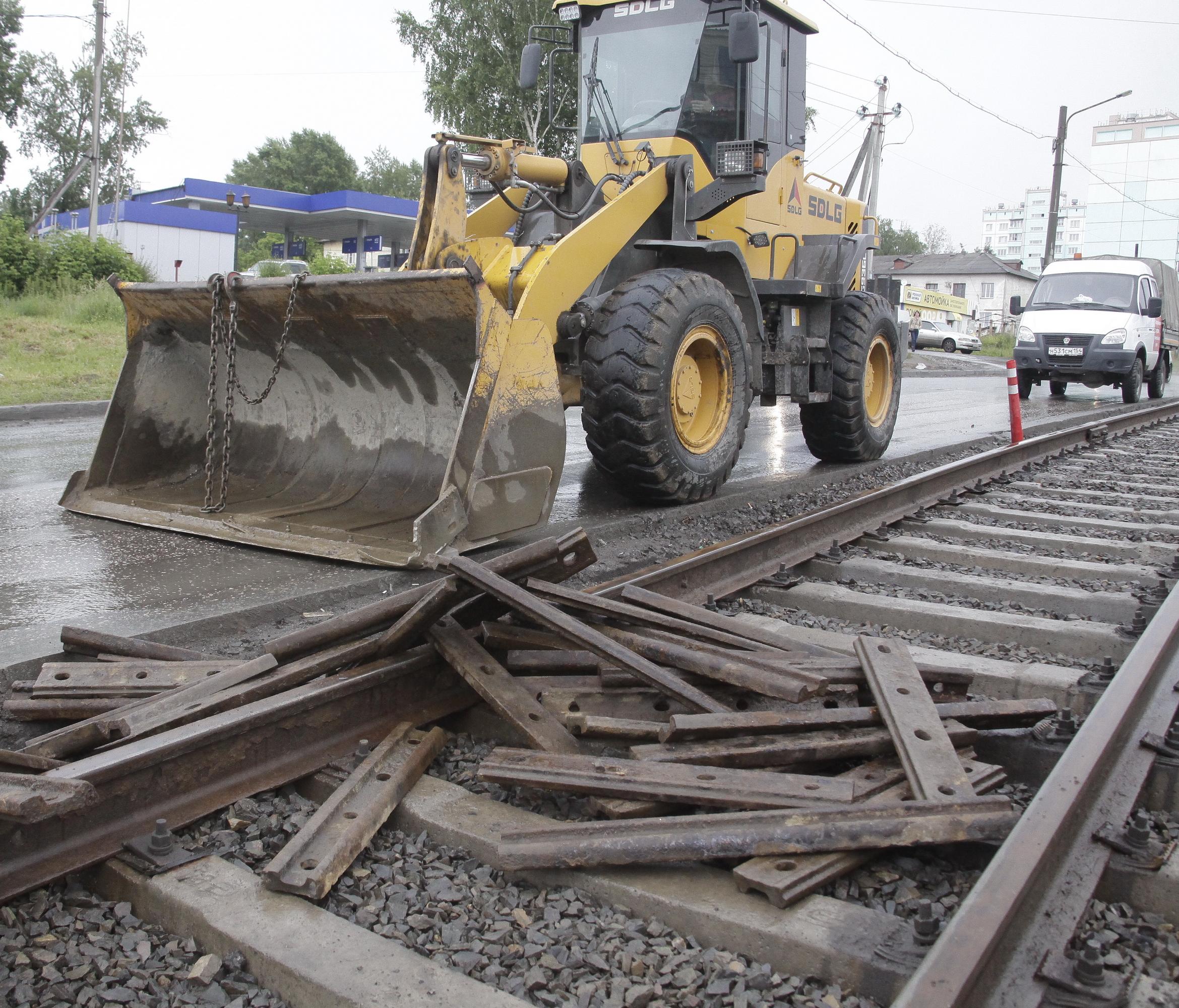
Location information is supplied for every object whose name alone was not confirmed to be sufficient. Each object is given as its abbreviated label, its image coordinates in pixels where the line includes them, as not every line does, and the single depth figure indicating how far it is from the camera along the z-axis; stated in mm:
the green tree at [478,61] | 33906
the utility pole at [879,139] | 31906
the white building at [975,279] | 92062
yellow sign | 57594
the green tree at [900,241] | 122938
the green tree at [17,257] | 19359
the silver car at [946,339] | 47781
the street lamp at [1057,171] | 35688
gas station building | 41000
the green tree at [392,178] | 94938
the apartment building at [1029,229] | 132000
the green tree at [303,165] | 83875
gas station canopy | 44875
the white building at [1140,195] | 85812
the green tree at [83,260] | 20062
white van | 17047
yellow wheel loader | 5191
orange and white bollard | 10258
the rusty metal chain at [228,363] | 5590
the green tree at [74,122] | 60875
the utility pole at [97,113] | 28453
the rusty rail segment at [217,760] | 2283
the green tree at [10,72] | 47500
